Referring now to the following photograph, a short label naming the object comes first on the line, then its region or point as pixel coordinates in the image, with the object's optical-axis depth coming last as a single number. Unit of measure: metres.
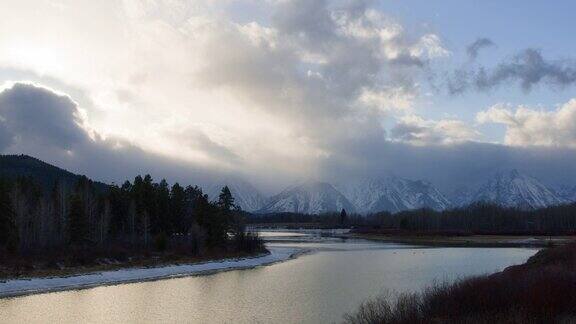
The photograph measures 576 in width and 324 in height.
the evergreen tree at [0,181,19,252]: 79.94
